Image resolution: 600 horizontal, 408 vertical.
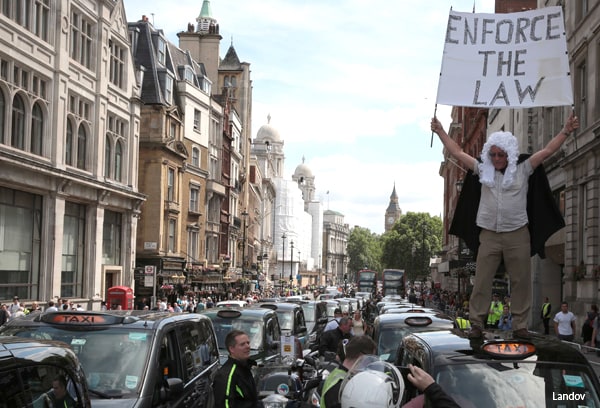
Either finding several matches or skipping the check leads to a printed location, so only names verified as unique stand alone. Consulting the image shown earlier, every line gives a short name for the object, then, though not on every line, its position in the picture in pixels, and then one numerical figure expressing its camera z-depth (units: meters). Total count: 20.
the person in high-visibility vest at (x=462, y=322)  9.71
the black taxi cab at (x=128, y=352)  7.96
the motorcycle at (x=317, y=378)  7.89
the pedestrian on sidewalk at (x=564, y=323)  21.38
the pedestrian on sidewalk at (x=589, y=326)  23.16
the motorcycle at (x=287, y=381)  7.64
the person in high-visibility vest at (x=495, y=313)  19.81
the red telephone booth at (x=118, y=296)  33.28
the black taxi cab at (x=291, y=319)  18.55
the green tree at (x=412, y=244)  147.88
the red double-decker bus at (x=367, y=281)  94.60
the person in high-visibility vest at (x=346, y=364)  5.65
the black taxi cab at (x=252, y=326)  14.01
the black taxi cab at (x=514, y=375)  5.50
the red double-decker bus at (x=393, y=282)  86.25
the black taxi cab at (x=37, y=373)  4.45
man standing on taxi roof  7.11
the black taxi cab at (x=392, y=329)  11.31
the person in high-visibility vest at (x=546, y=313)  27.31
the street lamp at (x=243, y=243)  70.09
